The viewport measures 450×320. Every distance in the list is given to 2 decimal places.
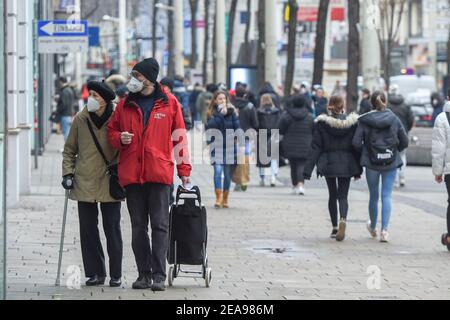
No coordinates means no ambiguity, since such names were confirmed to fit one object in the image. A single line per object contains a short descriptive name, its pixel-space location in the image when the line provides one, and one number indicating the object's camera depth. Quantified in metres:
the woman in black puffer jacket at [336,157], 16.39
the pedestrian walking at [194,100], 54.51
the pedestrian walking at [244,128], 22.51
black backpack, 16.14
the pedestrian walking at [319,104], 35.78
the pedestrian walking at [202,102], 47.38
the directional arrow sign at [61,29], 25.66
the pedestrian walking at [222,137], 20.33
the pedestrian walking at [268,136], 25.12
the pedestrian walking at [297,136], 23.23
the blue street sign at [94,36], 43.00
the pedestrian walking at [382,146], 16.17
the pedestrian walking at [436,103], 33.51
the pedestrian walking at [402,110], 24.83
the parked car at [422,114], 42.69
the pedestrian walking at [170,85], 17.86
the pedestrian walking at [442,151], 15.23
